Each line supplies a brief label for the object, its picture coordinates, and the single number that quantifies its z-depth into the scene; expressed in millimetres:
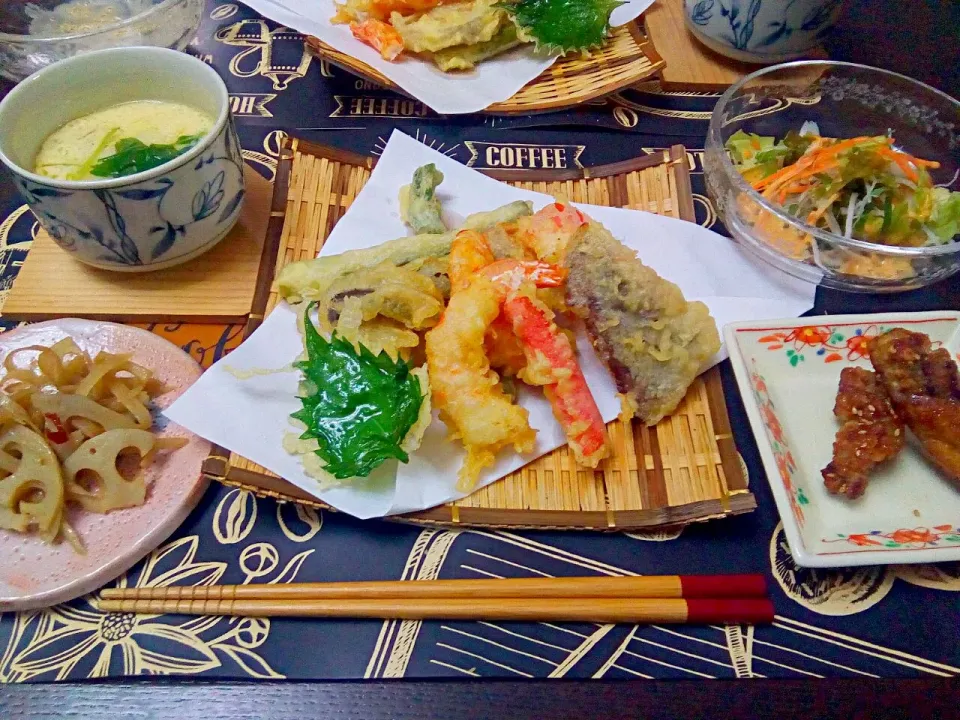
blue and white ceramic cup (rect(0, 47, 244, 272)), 304
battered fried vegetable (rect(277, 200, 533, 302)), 338
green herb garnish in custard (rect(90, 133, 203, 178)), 317
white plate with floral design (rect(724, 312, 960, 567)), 281
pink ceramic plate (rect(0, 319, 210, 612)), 274
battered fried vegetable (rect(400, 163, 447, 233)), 361
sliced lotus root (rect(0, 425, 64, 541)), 280
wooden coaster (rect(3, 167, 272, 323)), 348
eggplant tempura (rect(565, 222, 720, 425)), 315
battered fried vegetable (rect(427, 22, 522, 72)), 465
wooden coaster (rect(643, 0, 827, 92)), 471
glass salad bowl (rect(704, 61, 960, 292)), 357
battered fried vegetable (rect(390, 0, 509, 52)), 459
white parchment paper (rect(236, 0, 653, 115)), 448
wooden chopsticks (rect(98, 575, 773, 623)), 273
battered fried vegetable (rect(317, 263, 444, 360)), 309
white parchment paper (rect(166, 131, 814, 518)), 296
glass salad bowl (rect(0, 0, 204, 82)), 424
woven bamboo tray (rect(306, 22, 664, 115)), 438
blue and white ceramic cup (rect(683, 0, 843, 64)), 446
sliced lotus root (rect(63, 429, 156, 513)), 286
